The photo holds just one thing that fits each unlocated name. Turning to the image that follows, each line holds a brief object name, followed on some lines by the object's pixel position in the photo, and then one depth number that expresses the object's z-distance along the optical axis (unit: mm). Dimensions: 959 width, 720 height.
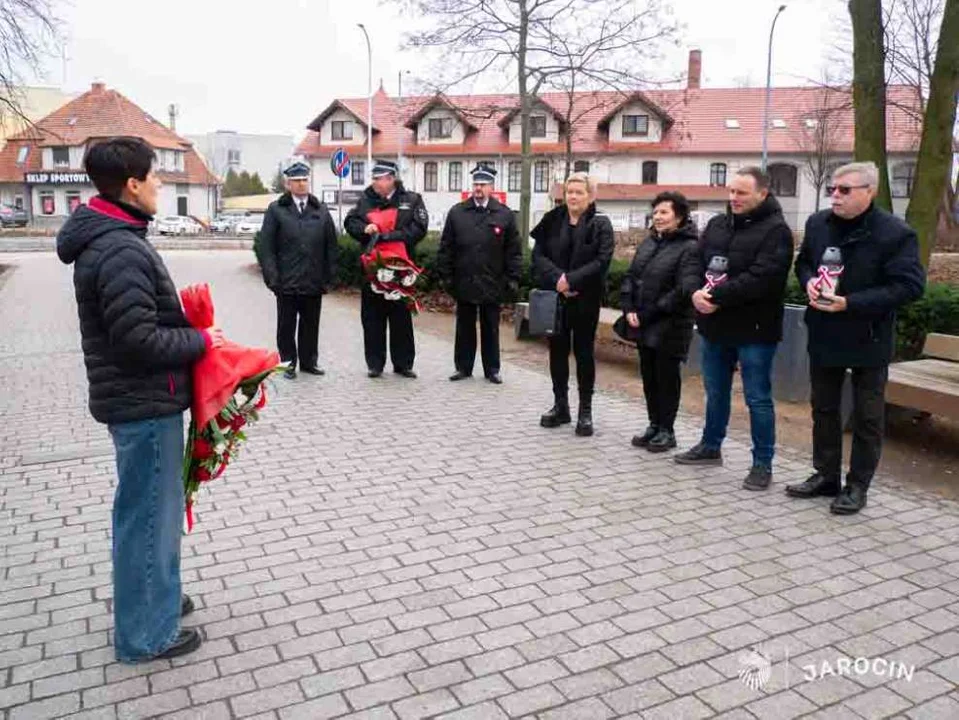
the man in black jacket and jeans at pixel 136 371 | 3178
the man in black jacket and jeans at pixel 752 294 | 5609
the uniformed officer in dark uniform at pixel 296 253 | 8992
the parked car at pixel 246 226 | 55372
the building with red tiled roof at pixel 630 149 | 46312
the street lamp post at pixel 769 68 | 34656
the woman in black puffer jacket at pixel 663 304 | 6375
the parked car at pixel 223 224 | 58031
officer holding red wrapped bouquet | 9016
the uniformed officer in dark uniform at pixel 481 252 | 8734
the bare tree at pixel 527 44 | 16328
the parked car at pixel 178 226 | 54406
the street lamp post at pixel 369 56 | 34375
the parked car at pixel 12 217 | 56781
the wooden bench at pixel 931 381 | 6191
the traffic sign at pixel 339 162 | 20531
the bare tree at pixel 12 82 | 15988
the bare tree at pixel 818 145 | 39000
